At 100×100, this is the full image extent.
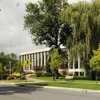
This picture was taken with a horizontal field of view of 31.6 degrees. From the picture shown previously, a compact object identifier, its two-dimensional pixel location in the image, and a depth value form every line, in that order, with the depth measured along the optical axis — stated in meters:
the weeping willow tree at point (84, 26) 27.80
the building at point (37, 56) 70.61
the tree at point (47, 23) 33.91
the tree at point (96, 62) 18.38
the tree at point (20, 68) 34.61
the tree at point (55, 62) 23.08
